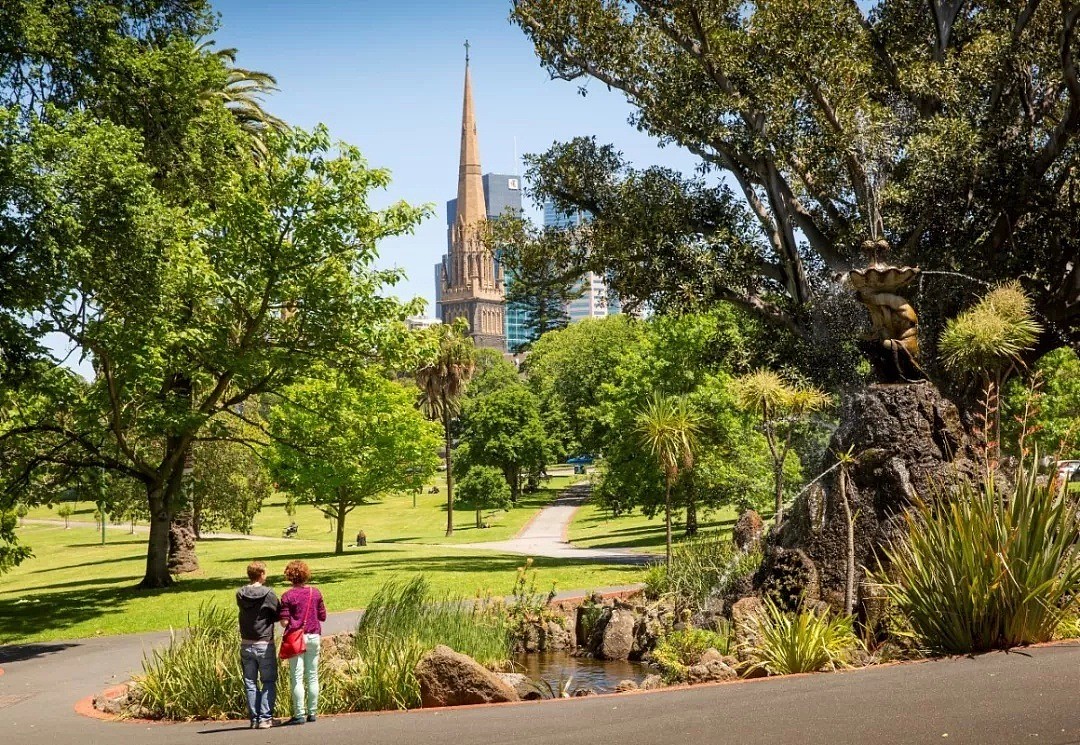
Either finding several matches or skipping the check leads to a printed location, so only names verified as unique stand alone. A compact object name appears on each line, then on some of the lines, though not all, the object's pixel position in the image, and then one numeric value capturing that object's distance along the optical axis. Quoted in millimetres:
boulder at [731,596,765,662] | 11788
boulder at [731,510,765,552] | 19250
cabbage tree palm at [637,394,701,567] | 19828
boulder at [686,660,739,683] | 11047
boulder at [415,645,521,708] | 10680
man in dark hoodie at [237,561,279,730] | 10617
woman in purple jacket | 10609
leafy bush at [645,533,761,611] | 16859
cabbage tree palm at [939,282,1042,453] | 16250
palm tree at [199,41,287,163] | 33875
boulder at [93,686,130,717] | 12234
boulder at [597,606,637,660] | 15805
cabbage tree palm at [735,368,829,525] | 19906
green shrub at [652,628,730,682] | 12289
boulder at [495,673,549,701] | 11539
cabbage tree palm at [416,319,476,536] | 53812
